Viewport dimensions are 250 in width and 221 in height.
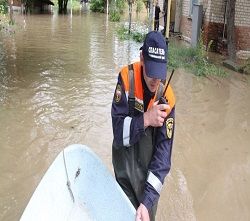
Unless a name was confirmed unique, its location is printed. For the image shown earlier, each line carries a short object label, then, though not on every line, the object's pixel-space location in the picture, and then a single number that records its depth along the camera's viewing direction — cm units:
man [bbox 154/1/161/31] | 999
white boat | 184
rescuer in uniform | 151
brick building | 806
